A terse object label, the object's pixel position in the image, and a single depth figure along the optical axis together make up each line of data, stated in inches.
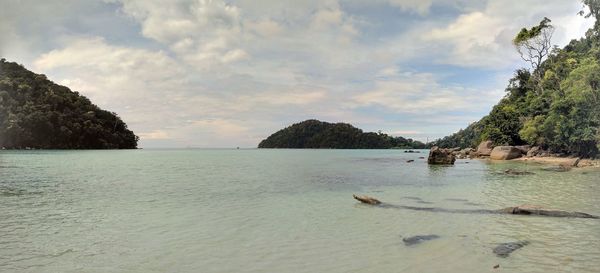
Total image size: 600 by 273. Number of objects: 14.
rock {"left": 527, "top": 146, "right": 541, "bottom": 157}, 2625.5
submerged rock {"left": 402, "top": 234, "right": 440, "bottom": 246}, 451.5
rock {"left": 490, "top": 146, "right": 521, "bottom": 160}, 2659.9
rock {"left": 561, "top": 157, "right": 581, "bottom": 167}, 1836.6
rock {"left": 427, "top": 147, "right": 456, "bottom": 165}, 2350.0
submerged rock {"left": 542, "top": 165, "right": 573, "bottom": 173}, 1621.6
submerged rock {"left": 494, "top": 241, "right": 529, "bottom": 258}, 400.8
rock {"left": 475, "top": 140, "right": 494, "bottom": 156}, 3109.5
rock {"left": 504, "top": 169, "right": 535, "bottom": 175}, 1498.5
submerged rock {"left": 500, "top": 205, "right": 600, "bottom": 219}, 599.5
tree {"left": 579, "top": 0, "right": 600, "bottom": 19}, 2027.6
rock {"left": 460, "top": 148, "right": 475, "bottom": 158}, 3421.8
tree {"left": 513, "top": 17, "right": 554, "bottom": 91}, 2647.6
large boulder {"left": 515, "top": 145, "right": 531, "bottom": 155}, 2773.1
